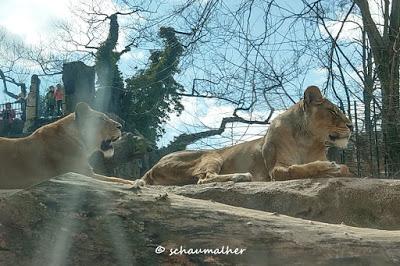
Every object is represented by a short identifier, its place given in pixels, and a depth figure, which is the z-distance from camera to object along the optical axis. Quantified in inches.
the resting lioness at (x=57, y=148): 319.9
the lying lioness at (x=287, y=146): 312.7
